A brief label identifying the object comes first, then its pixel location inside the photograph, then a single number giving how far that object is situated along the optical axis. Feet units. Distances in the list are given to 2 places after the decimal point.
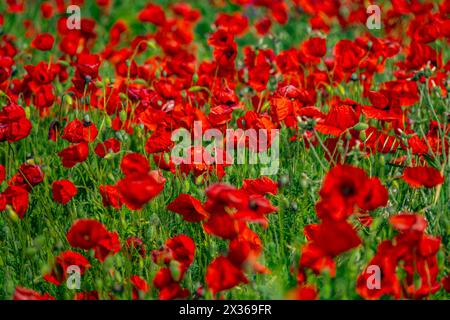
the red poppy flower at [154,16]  13.05
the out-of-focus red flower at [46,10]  15.08
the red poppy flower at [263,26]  13.41
